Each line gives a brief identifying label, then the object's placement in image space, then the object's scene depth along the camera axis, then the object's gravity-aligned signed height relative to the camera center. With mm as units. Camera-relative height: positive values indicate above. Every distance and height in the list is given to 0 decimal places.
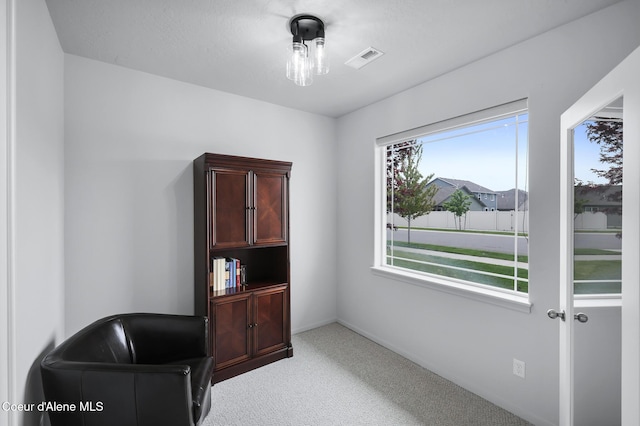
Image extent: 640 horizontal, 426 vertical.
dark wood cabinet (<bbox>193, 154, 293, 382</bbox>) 2488 -333
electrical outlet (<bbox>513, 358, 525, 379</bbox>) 2053 -1123
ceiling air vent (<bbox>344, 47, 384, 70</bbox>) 2195 +1207
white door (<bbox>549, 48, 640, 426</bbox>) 906 -24
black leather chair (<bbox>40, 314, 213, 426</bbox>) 1377 -871
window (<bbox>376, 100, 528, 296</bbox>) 2235 +86
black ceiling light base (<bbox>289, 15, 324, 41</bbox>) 1820 +1179
